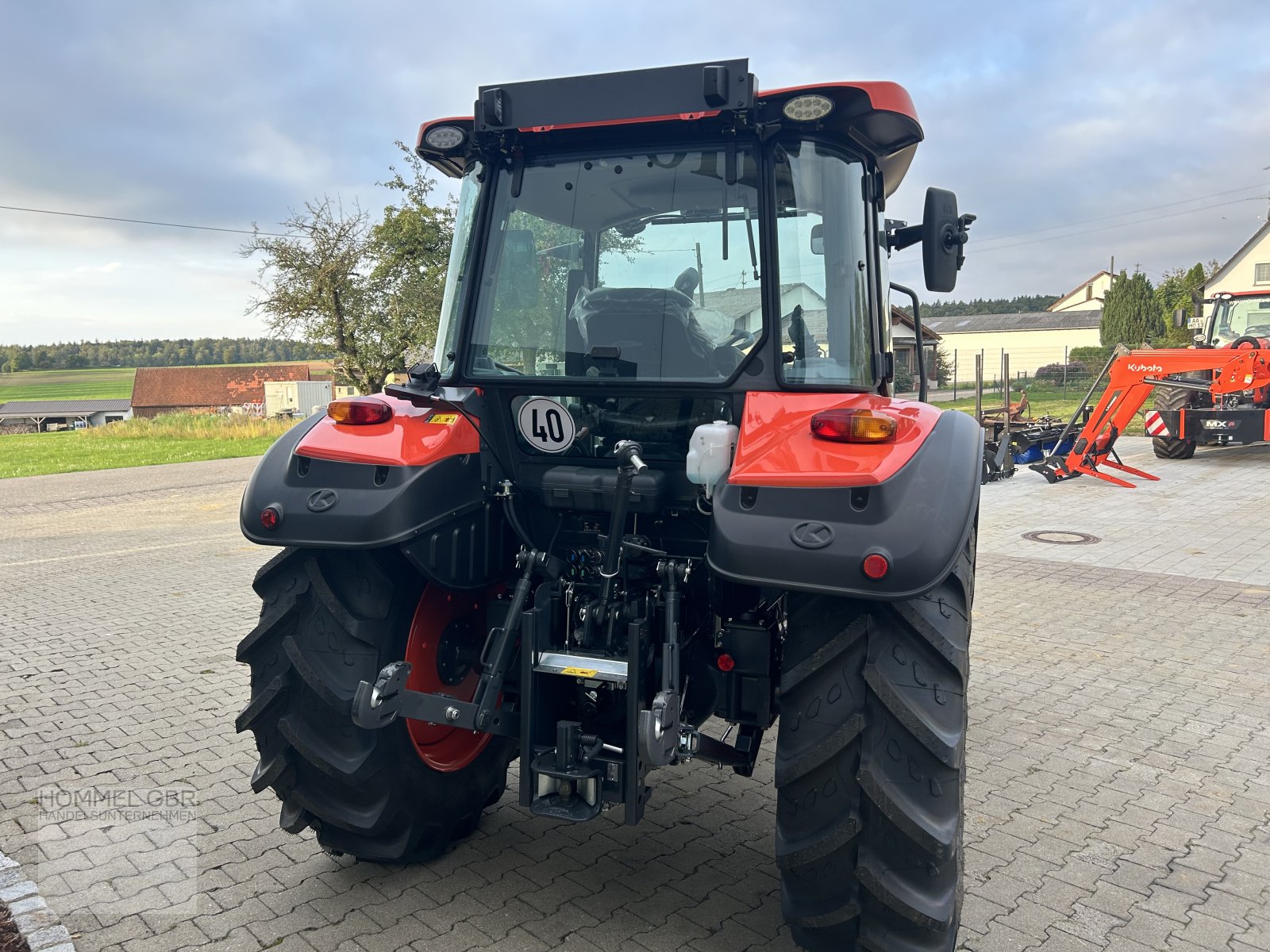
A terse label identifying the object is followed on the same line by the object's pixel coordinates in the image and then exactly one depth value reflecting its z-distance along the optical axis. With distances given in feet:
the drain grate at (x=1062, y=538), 31.04
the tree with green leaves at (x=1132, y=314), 151.02
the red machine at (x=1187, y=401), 42.22
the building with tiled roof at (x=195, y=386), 249.34
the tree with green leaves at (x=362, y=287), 91.35
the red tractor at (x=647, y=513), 8.14
